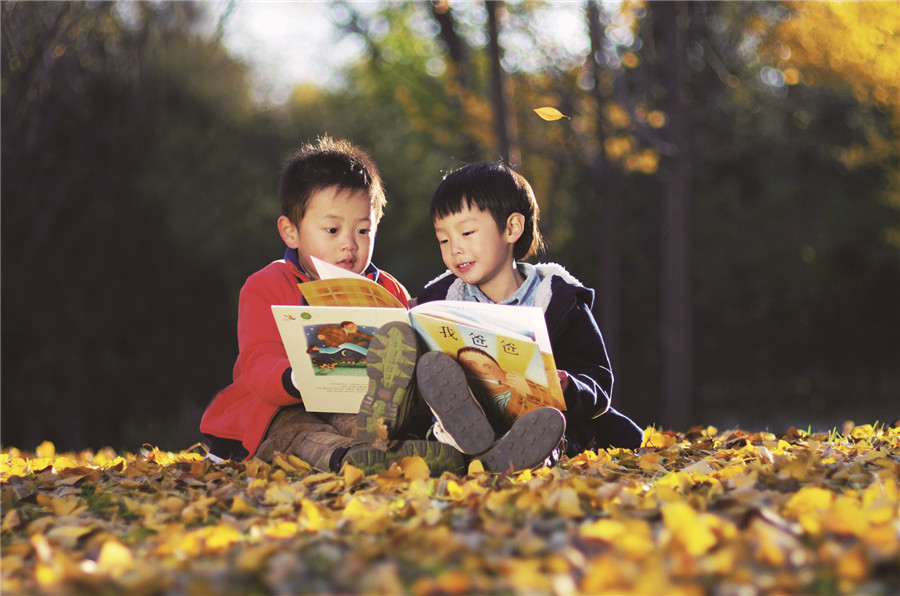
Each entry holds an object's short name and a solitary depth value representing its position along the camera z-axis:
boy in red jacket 2.79
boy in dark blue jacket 3.32
